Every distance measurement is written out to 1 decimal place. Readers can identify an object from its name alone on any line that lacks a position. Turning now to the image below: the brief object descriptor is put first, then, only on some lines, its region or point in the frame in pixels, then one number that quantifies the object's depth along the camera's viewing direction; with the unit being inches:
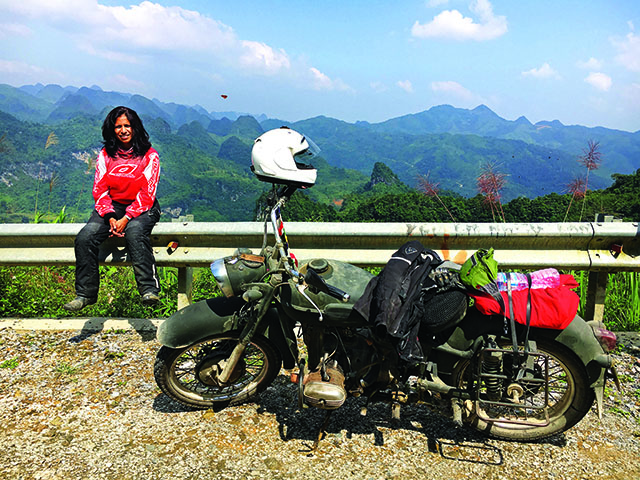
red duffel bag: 98.0
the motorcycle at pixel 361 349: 102.5
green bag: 98.6
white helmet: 102.2
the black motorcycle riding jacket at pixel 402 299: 95.1
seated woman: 150.9
